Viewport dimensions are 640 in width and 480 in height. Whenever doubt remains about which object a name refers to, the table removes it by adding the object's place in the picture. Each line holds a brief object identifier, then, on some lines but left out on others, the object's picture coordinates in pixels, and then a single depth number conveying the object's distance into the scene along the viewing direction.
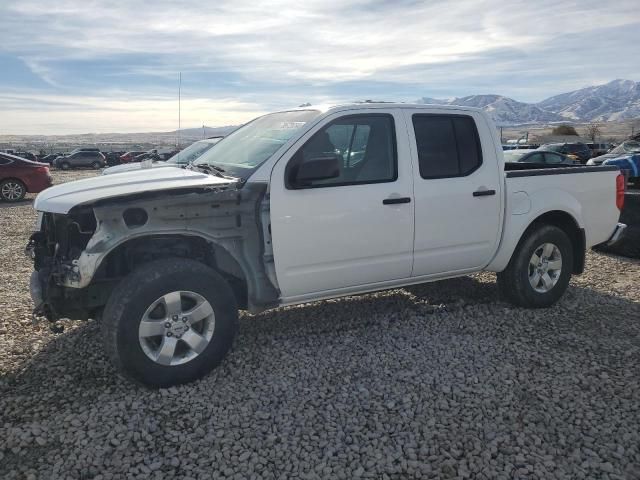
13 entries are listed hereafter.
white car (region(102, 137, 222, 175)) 10.12
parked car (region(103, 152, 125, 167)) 41.34
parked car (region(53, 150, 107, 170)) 37.81
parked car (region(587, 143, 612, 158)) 31.21
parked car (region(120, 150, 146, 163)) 40.12
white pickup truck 3.65
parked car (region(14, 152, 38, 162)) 39.94
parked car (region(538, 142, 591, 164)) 28.64
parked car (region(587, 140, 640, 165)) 19.52
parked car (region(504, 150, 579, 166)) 15.50
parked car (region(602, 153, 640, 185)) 15.12
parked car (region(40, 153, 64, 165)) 41.97
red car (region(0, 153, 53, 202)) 15.25
